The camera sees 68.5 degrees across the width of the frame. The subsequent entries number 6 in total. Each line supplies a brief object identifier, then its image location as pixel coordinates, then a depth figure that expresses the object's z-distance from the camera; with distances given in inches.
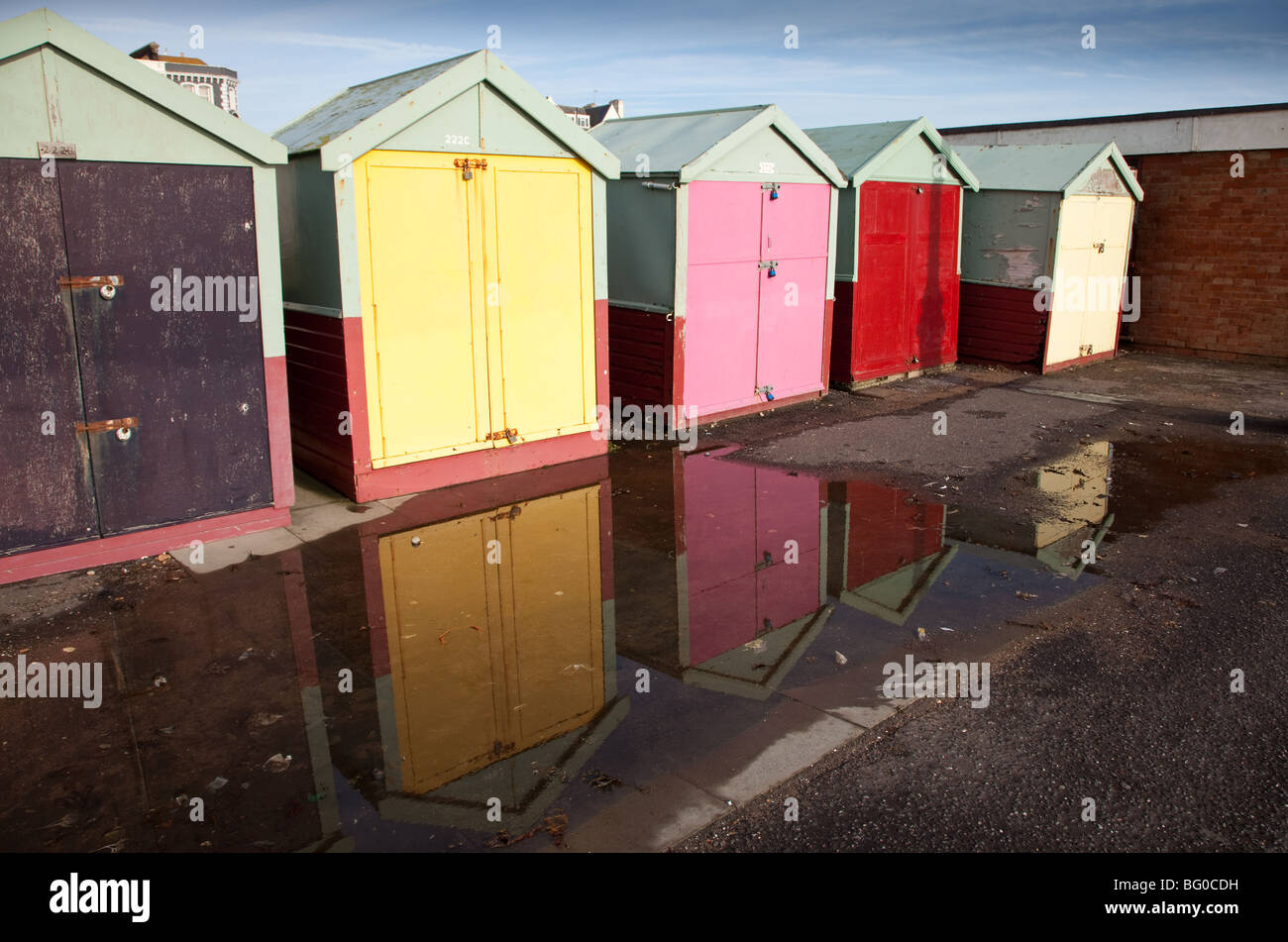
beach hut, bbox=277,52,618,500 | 282.0
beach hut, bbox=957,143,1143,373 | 505.7
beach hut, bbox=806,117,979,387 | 456.1
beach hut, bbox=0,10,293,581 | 223.9
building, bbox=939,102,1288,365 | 551.2
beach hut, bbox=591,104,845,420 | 375.6
